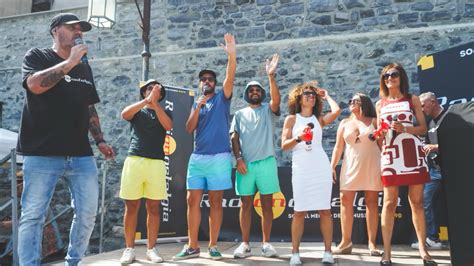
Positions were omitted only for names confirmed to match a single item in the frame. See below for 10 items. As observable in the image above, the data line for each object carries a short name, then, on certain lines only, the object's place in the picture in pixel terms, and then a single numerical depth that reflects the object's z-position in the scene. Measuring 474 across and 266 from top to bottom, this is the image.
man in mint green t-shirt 3.84
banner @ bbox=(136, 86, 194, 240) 5.27
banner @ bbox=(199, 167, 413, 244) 4.89
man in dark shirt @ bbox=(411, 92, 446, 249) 4.48
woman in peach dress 3.86
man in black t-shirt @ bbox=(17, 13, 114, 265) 2.55
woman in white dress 3.48
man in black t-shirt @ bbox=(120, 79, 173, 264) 3.85
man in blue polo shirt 3.82
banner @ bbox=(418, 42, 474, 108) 4.49
